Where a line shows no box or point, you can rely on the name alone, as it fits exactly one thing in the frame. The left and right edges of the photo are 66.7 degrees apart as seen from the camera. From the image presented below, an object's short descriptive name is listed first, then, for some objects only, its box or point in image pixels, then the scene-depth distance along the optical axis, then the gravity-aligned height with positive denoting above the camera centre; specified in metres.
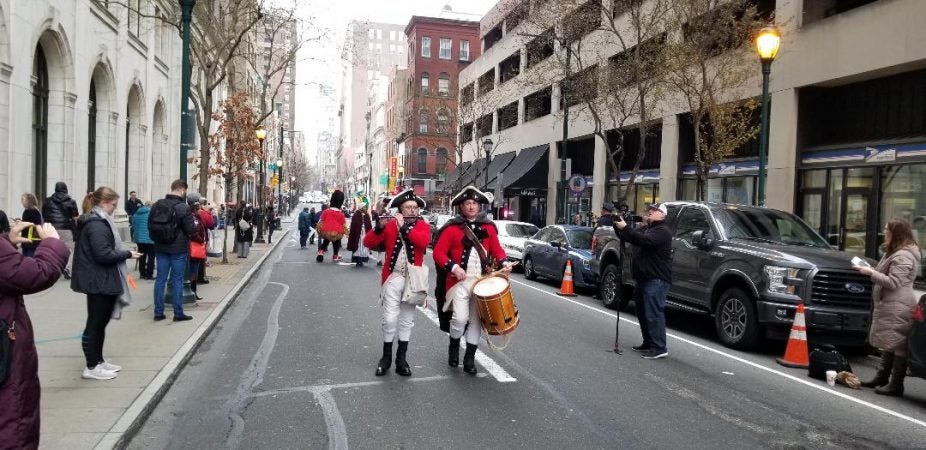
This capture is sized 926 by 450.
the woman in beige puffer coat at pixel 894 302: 7.09 -0.85
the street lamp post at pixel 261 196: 26.73 +0.00
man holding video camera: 8.45 -0.78
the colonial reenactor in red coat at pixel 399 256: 7.00 -0.55
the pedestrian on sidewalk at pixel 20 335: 3.42 -0.74
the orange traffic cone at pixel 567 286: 15.09 -1.70
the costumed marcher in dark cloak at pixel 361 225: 19.14 -0.69
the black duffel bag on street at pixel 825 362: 7.82 -1.63
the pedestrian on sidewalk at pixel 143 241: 14.40 -1.00
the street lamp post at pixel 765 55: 12.84 +2.92
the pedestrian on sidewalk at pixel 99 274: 6.53 -0.77
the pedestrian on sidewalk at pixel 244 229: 20.60 -0.98
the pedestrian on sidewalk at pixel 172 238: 9.65 -0.62
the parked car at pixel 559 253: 15.50 -1.09
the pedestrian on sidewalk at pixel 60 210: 14.59 -0.42
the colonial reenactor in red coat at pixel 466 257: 7.11 -0.55
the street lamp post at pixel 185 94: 12.98 +1.97
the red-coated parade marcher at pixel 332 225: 20.81 -0.78
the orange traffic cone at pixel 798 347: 8.50 -1.60
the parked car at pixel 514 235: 19.77 -0.89
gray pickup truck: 8.85 -0.82
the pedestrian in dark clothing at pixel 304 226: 28.36 -1.14
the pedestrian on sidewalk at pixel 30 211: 12.36 -0.40
